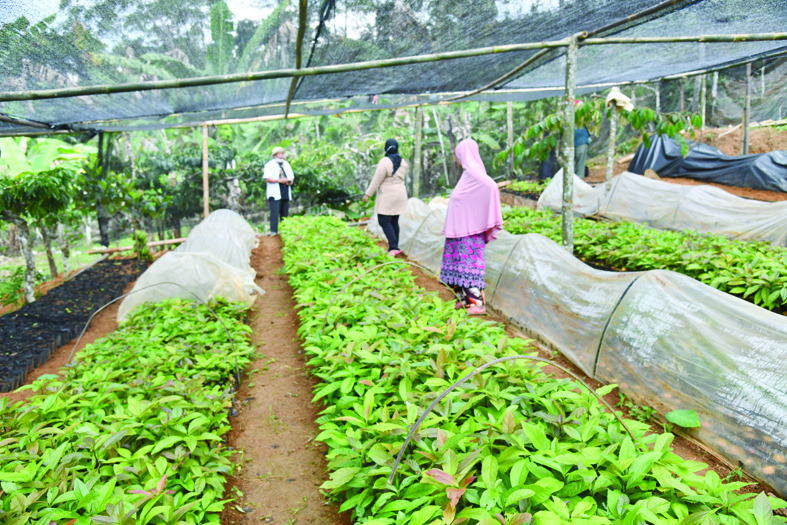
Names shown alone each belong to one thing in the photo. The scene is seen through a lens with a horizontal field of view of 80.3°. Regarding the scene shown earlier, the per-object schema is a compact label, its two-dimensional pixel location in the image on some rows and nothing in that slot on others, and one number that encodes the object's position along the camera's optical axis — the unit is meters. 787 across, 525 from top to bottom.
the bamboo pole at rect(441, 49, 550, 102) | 5.00
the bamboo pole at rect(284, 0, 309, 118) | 3.16
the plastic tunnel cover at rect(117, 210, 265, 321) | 5.02
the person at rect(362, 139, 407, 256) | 6.27
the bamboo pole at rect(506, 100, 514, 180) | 11.73
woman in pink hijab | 4.55
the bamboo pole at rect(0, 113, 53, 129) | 5.06
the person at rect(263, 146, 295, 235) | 8.95
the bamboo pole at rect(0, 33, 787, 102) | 3.14
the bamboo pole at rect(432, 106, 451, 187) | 14.31
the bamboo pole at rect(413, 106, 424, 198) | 10.31
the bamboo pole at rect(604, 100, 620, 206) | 8.73
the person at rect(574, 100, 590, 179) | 10.89
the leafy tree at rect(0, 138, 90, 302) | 5.72
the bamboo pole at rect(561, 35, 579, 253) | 4.49
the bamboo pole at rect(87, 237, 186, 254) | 8.81
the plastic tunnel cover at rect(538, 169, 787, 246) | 5.86
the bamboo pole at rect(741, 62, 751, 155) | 9.54
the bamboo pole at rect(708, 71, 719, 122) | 15.76
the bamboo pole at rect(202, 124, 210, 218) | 9.60
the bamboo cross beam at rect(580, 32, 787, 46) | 4.32
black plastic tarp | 9.54
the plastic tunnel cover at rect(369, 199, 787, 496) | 2.42
